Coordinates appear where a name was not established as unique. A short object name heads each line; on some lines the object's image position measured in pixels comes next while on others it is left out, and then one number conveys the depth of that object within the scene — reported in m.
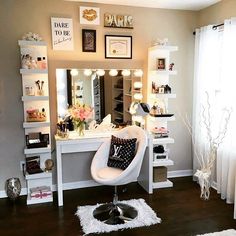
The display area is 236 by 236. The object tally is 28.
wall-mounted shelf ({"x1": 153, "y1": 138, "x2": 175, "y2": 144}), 3.75
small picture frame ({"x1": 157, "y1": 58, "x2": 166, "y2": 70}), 3.76
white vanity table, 3.23
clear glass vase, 3.45
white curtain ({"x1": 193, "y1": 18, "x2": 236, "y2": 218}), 3.24
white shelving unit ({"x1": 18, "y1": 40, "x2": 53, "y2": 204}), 3.26
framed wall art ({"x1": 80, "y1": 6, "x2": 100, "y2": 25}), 3.55
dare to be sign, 3.46
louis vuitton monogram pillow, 3.12
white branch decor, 3.38
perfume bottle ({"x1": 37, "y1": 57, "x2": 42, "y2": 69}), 3.34
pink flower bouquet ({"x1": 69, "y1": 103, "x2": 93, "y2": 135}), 3.39
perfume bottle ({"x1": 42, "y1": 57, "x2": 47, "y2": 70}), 3.35
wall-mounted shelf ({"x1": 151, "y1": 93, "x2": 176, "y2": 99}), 3.71
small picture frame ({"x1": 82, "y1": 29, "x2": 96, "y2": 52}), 3.59
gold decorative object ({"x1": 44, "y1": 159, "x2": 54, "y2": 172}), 3.47
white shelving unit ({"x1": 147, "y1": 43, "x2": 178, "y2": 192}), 3.71
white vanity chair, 2.87
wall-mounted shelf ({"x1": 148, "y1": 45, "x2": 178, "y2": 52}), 3.57
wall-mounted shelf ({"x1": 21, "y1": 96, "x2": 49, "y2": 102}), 3.25
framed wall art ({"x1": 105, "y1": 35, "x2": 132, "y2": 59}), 3.70
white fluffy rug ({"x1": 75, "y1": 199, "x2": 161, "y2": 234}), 2.73
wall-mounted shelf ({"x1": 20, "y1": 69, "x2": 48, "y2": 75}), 3.19
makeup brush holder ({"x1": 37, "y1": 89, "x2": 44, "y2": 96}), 3.40
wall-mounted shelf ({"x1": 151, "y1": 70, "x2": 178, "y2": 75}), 3.66
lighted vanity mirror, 3.62
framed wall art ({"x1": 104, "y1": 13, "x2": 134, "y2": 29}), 3.65
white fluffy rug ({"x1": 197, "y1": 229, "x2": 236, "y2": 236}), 2.59
